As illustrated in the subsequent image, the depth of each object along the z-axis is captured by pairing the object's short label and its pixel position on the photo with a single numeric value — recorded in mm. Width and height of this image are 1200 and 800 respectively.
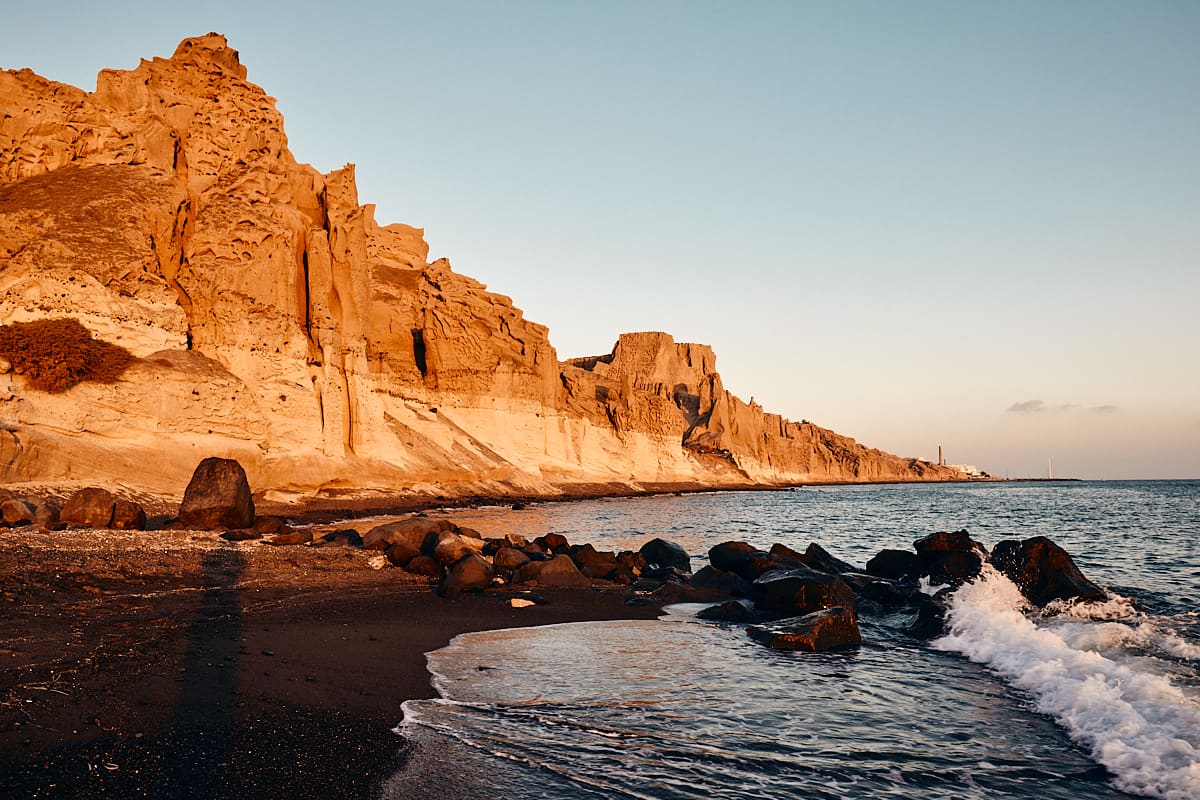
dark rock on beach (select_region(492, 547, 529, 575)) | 16656
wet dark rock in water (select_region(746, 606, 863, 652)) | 10680
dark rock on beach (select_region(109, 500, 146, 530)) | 20047
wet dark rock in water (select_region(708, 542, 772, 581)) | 16938
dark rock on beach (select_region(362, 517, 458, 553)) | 18672
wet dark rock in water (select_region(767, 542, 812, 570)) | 16906
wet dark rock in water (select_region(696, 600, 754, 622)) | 12977
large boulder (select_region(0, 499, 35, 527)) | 18797
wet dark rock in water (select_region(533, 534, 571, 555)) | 20188
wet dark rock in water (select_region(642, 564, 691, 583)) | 17531
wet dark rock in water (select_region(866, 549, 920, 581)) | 18266
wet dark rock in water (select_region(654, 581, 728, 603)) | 15245
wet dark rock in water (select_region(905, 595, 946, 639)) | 12336
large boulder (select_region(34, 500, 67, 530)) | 18609
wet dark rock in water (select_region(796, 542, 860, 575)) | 19109
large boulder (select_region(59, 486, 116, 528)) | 19688
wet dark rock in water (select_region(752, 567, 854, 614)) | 13211
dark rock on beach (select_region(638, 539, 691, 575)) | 19797
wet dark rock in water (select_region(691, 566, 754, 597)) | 15938
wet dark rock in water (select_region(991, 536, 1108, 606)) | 14195
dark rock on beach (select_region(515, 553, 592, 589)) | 15906
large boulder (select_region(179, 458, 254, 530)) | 20781
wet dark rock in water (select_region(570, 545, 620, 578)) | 17500
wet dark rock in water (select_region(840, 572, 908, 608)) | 15312
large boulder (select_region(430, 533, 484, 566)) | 16906
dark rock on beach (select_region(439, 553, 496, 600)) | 14345
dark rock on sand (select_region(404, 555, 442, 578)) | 16578
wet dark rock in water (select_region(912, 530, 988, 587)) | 15562
